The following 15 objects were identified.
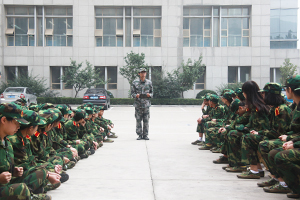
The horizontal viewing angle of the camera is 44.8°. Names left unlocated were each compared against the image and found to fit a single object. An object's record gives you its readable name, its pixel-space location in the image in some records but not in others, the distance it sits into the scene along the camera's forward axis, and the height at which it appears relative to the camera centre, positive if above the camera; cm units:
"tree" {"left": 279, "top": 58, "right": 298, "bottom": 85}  3888 +214
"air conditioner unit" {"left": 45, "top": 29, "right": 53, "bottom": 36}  3938 +611
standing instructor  1114 -41
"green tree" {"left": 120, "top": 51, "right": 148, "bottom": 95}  3541 +231
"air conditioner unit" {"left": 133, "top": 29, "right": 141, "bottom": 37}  3966 +607
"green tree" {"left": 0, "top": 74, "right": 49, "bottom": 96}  3636 +44
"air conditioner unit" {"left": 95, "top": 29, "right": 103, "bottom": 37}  3958 +609
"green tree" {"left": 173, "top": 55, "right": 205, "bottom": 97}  3562 +137
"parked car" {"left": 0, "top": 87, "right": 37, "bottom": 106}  2518 -39
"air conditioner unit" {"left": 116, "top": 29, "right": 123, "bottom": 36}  3966 +618
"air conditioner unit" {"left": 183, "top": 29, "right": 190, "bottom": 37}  4016 +620
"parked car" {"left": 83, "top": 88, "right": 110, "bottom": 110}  2723 -64
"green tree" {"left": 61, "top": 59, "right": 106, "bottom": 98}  3581 +115
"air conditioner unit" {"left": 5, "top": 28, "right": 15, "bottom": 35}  3925 +619
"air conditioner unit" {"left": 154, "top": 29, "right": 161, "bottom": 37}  3988 +609
